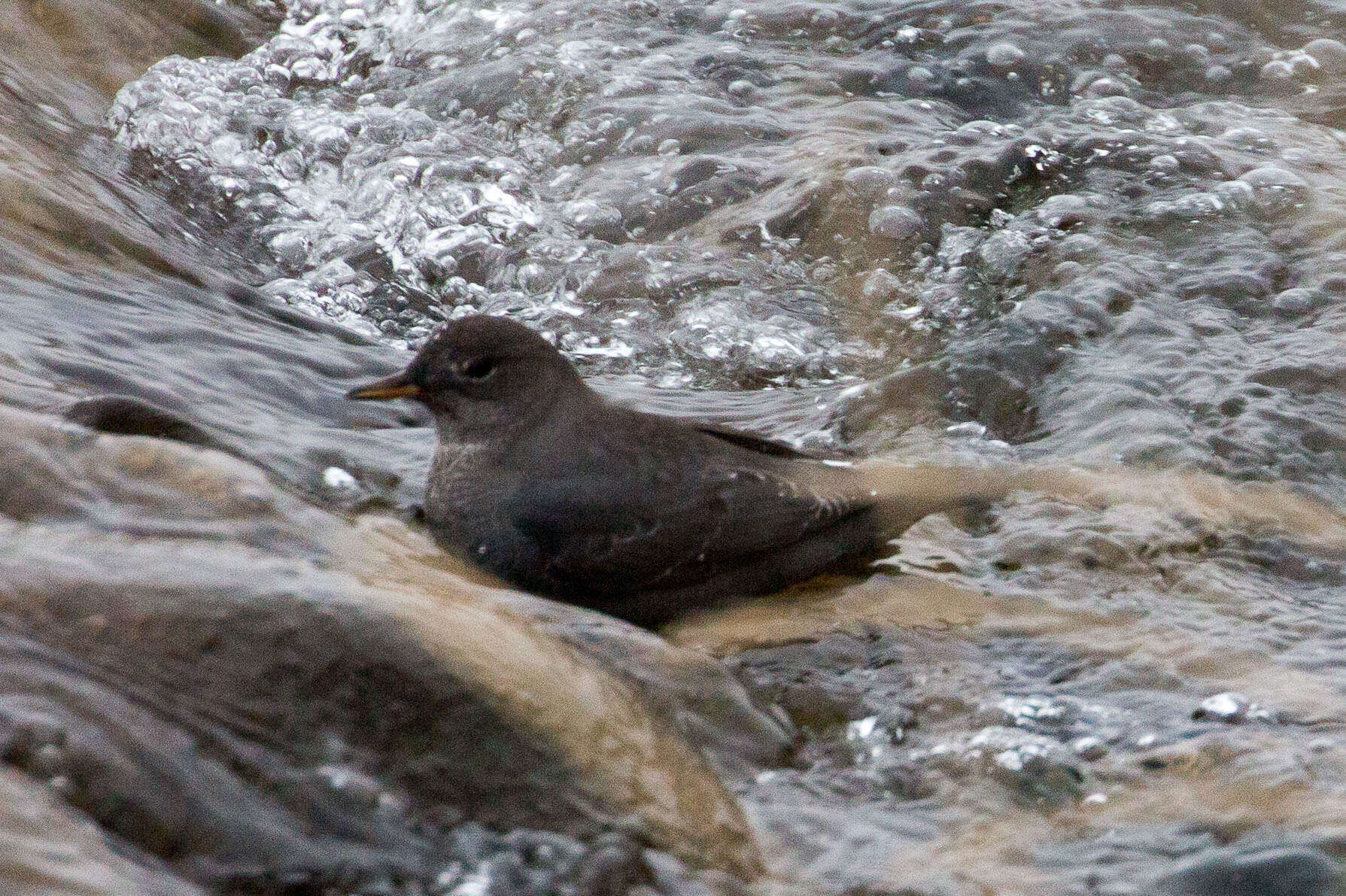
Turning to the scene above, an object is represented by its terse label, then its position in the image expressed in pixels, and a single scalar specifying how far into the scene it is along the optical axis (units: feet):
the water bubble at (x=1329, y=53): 50.31
